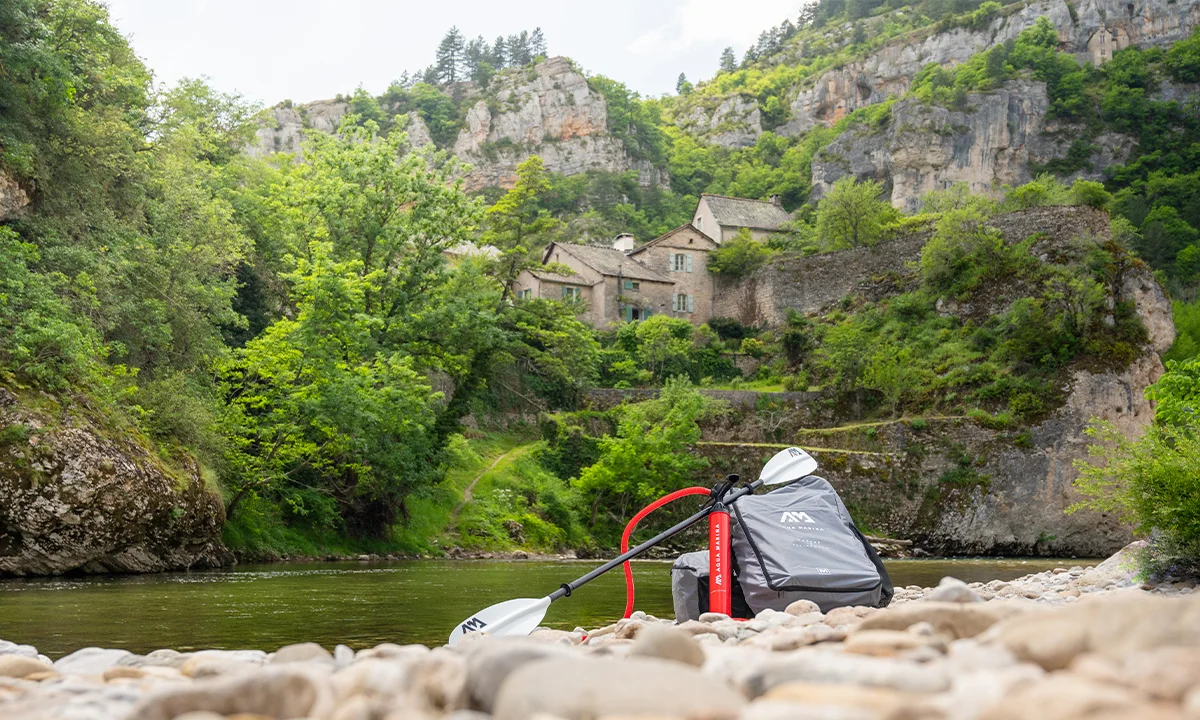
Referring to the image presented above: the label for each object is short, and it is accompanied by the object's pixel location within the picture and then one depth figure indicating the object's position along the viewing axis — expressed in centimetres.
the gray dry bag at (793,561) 602
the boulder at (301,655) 346
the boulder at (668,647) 267
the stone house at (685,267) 4709
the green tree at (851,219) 4731
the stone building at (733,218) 5216
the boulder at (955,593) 336
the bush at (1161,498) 830
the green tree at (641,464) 2591
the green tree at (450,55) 10544
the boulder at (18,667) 338
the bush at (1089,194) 4372
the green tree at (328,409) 1892
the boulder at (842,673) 206
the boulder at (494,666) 230
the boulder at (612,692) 194
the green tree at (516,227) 3186
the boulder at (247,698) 224
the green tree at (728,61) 11668
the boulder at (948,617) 288
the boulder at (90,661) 353
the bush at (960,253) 3656
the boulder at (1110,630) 219
